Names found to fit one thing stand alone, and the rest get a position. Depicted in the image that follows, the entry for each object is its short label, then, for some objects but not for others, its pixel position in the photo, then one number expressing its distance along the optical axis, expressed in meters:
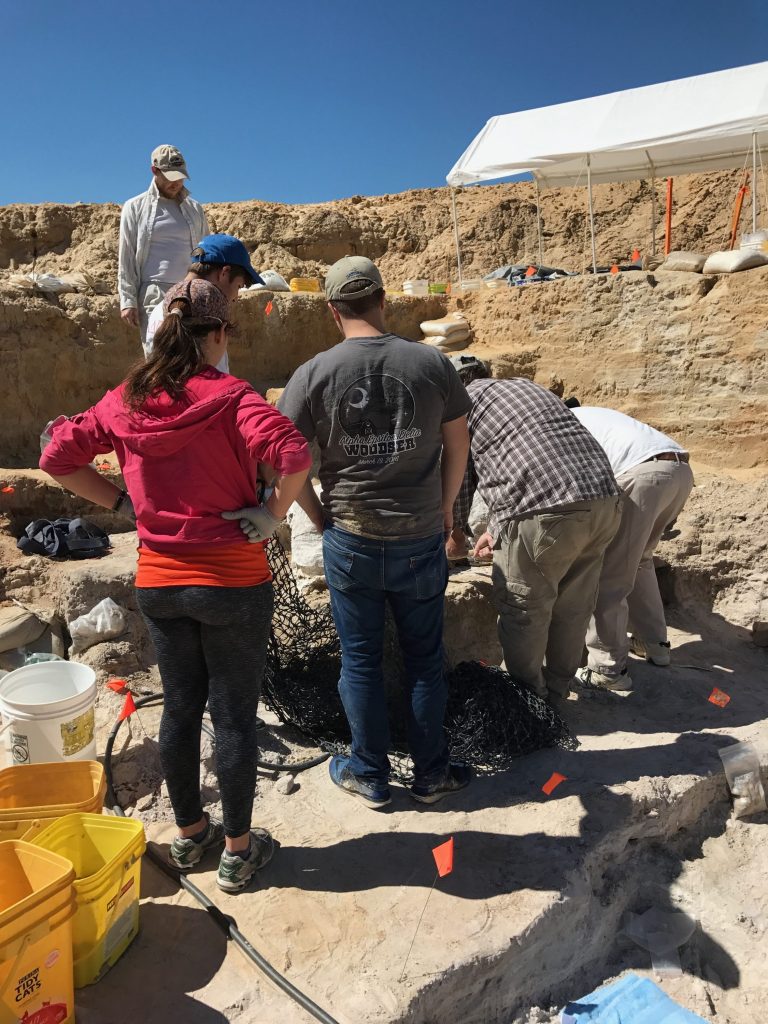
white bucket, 2.64
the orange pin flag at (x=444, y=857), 2.62
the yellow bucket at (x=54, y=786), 2.42
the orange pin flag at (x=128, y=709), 3.31
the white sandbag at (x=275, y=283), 8.80
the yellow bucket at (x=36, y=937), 1.75
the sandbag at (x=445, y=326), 9.33
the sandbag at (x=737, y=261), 7.78
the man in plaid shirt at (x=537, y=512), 3.26
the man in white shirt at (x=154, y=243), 4.24
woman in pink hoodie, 2.18
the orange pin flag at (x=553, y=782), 3.12
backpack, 4.95
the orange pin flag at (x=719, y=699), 4.05
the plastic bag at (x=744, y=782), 3.44
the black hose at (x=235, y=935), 2.08
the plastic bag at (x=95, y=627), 4.11
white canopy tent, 10.41
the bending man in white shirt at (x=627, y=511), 3.91
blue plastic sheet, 2.54
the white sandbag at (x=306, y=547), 4.27
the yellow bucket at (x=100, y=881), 2.08
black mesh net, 3.33
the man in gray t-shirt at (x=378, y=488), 2.65
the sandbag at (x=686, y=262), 8.23
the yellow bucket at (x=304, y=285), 9.32
